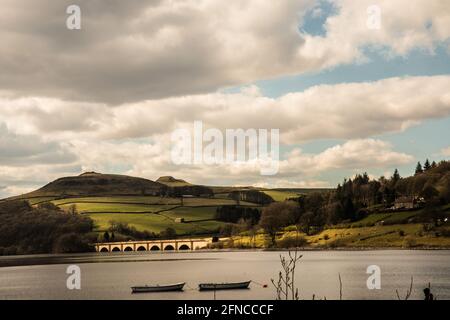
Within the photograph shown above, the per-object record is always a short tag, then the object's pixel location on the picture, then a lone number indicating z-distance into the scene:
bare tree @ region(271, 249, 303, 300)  76.05
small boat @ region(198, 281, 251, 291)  95.88
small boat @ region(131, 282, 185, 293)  98.06
